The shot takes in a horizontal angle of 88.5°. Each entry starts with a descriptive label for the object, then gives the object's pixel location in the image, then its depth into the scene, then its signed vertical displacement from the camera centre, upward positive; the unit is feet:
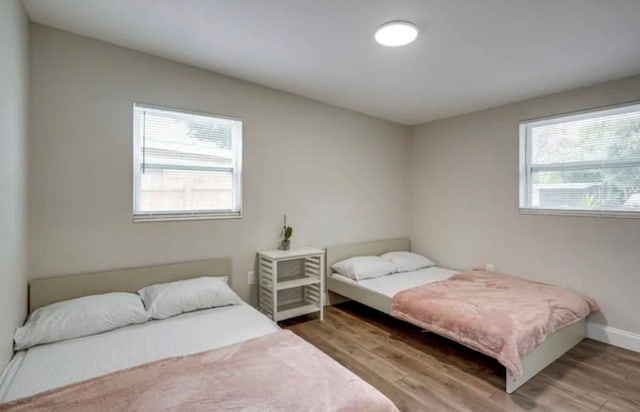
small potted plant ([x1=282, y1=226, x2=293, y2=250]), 11.20 -1.07
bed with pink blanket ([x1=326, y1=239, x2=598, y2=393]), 7.27 -2.71
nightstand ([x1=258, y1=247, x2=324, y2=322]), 10.36 -2.55
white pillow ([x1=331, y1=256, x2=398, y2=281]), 11.58 -2.26
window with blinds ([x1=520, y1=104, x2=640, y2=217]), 9.23 +1.35
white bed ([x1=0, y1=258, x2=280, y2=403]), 5.42 -2.76
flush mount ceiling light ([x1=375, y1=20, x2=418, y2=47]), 6.94 +3.80
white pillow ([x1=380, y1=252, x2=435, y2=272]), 12.77 -2.20
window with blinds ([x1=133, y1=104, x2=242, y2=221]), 9.12 +1.19
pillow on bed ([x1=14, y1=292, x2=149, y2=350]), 6.42 -2.42
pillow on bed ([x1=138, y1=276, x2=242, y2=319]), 7.88 -2.31
